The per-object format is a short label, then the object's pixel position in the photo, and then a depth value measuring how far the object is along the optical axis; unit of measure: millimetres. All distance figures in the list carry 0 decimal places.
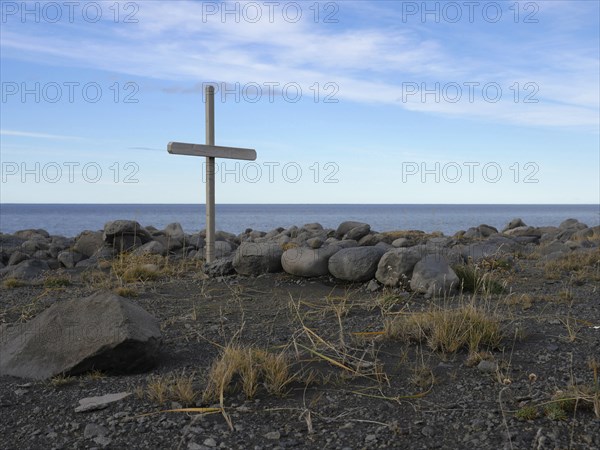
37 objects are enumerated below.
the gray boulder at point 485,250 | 10836
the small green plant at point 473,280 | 7984
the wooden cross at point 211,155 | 10406
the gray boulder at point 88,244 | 14813
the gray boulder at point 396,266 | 8312
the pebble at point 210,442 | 3742
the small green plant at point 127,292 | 8289
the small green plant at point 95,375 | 4820
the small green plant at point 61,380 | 4699
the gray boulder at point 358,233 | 15336
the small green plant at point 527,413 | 3949
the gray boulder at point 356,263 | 8664
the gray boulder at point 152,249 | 12445
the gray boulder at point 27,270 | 11328
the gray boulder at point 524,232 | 20875
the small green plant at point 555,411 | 3930
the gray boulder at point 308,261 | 8984
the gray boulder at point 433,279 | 7875
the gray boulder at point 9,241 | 17741
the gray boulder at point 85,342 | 4879
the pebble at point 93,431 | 3896
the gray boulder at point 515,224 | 24438
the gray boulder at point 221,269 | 9547
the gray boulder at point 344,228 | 16734
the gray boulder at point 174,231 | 15784
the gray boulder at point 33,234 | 20241
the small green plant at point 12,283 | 9219
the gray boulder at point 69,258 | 14000
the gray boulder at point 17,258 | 13969
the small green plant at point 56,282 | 9338
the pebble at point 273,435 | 3820
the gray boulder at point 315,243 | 11992
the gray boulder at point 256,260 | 9359
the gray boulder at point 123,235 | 14172
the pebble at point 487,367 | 4742
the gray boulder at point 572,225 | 23703
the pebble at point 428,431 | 3850
